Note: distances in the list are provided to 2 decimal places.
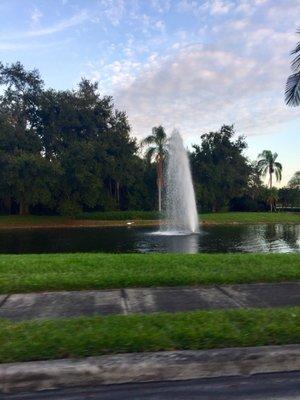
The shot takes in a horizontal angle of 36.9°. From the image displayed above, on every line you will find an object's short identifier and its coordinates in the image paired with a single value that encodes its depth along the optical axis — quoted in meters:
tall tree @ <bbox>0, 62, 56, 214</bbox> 42.88
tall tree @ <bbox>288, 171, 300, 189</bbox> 79.19
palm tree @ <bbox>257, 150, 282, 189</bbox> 77.56
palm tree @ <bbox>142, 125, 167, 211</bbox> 52.72
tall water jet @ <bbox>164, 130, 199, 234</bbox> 38.69
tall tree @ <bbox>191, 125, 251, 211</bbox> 58.41
